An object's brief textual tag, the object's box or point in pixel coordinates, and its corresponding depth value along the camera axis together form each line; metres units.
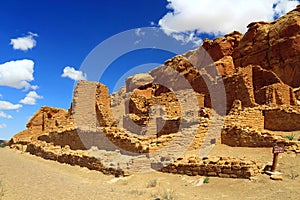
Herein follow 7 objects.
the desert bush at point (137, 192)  7.77
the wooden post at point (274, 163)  8.22
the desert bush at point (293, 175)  7.80
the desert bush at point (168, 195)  6.97
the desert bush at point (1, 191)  7.40
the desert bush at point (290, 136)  12.13
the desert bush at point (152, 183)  8.78
